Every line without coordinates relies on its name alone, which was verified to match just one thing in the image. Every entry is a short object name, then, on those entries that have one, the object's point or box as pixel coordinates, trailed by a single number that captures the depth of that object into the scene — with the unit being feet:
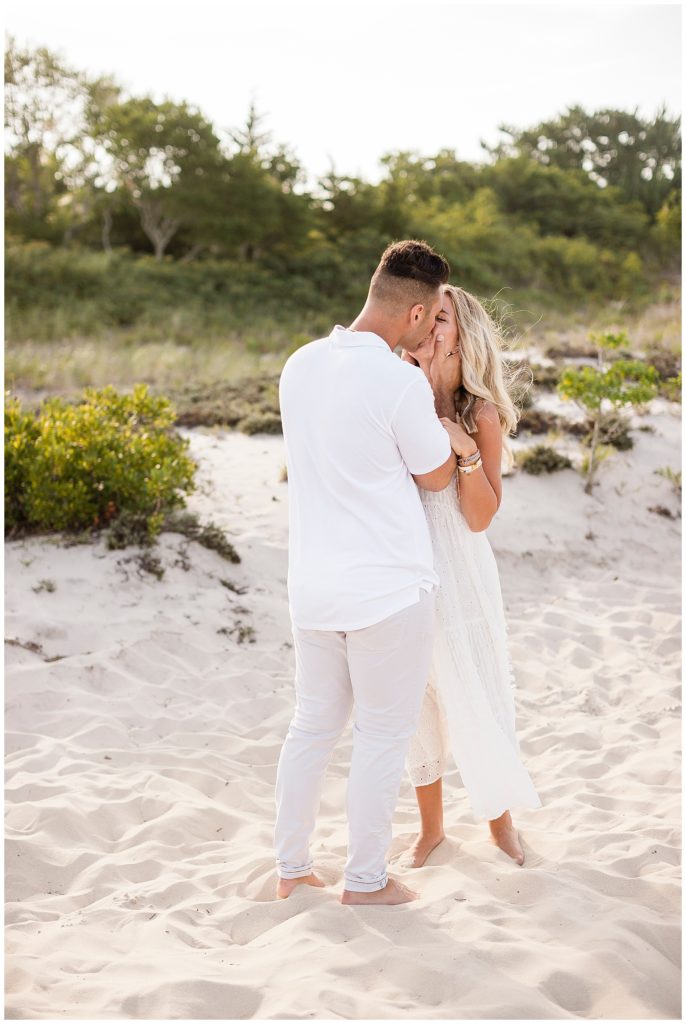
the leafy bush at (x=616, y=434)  33.32
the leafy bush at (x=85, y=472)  22.33
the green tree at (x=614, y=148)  123.44
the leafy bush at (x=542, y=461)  31.55
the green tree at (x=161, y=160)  84.74
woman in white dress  11.60
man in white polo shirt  9.69
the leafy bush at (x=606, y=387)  29.76
